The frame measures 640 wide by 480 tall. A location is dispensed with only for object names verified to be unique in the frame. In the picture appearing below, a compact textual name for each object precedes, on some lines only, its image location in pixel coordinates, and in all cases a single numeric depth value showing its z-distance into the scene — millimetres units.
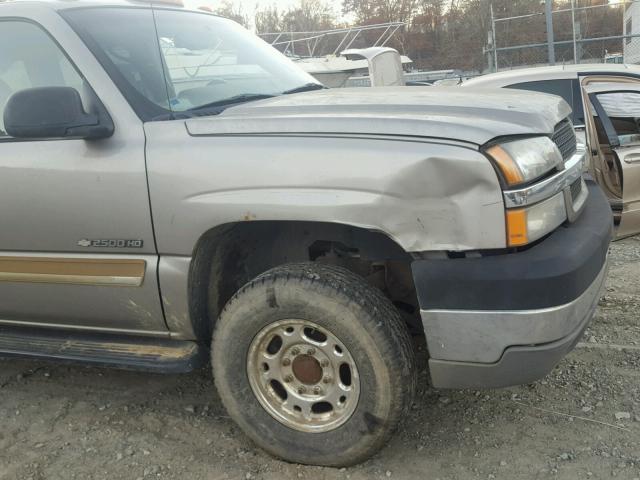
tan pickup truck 2289
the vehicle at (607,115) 5199
